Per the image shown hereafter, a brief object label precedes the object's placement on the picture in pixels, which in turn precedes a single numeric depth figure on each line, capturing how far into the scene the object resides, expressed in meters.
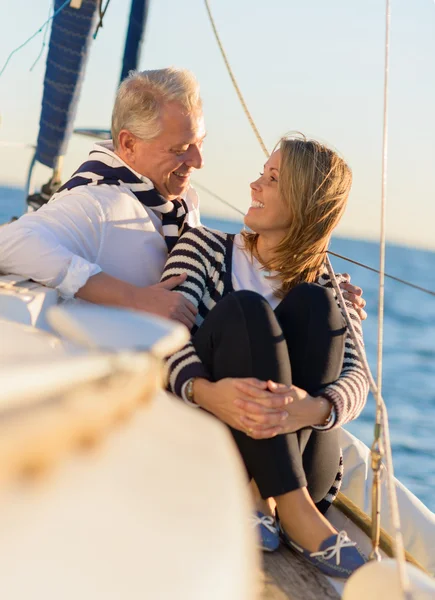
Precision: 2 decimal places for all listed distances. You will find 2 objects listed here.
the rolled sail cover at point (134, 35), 3.75
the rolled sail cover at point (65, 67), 3.48
